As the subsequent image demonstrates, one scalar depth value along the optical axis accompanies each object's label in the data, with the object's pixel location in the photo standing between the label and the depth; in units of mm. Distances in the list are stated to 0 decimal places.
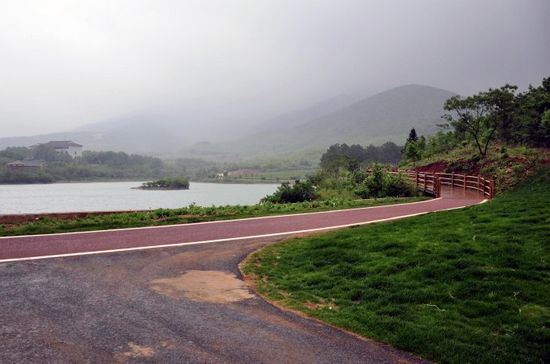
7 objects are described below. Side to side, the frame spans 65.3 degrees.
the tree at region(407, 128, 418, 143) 68456
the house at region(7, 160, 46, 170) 98350
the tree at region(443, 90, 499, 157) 34656
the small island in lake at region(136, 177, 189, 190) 82250
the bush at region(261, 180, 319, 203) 29938
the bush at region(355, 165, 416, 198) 26750
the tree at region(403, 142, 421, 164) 58406
